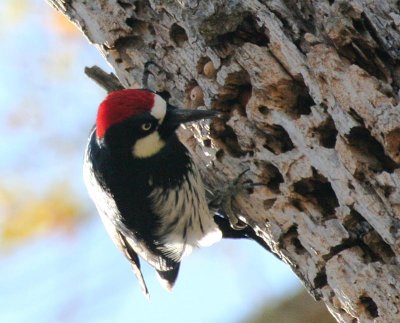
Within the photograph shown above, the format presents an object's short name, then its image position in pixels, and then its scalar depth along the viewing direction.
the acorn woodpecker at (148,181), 7.05
